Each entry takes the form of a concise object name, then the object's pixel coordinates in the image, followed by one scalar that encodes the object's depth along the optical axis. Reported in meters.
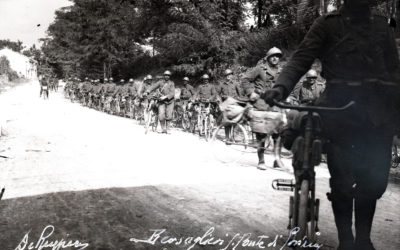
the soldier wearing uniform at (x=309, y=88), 11.62
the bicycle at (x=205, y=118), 15.62
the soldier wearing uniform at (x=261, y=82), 8.95
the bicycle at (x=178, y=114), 19.72
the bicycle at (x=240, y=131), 8.92
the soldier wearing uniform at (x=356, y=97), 3.12
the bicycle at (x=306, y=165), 3.03
